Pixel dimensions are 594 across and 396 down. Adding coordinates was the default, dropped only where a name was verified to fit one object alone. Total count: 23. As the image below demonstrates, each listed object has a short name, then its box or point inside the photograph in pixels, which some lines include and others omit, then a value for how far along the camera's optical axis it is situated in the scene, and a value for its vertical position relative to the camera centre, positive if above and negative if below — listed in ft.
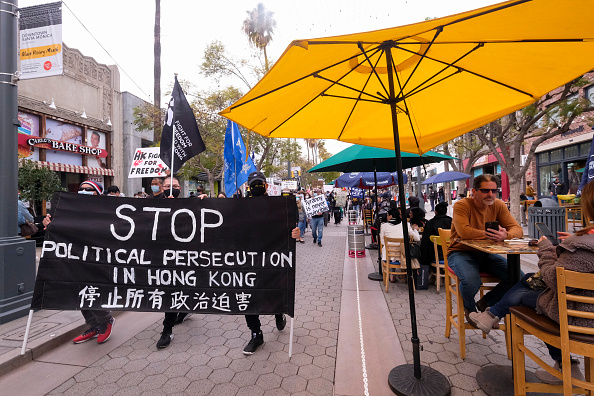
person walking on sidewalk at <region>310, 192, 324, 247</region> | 34.67 -2.33
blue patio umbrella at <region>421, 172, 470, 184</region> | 43.45 +3.39
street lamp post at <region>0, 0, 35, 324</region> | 13.21 +0.78
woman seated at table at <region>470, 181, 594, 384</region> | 6.28 -1.90
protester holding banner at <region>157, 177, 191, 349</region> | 11.50 -4.71
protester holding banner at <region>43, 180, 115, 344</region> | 11.75 -4.51
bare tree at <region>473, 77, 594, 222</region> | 29.07 +7.71
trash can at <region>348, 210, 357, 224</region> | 44.44 -1.91
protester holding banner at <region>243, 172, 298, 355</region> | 10.89 -4.22
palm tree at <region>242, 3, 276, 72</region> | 81.41 +46.82
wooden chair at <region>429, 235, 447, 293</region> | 16.04 -3.44
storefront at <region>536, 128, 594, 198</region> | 55.38 +7.32
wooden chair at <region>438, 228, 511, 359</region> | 10.15 -3.54
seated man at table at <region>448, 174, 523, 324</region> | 10.27 -1.26
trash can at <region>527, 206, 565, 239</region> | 25.62 -1.53
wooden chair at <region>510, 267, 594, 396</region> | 6.05 -2.79
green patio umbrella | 18.89 +2.86
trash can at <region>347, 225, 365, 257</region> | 26.61 -3.22
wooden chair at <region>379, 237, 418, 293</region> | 17.44 -3.00
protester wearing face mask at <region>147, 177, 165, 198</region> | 20.82 +1.49
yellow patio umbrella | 6.56 +3.68
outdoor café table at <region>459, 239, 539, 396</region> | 8.45 -5.09
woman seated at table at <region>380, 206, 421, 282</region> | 18.44 -1.79
